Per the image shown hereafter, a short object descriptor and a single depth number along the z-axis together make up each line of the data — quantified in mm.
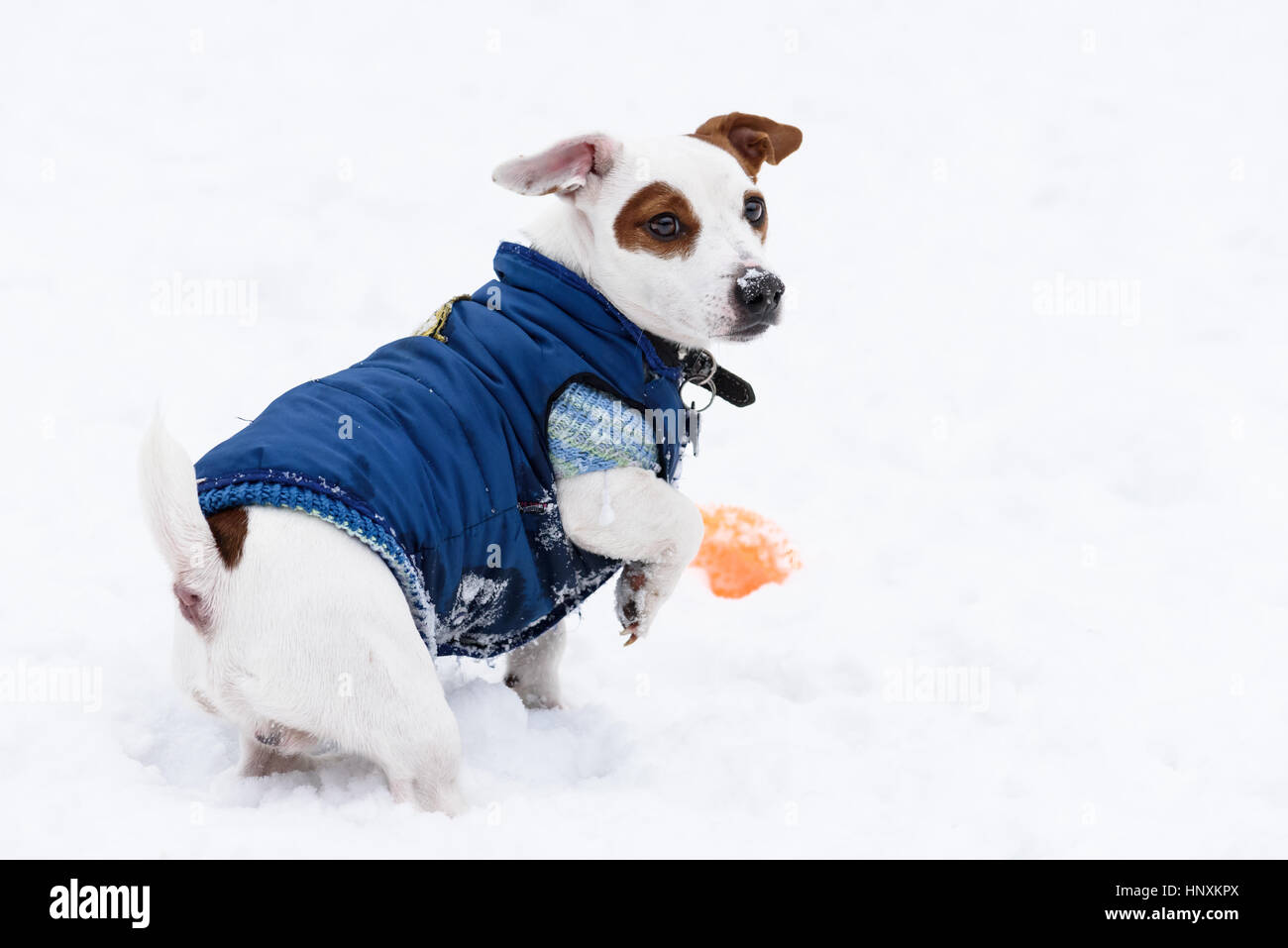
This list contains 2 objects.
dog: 2520
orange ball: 4484
